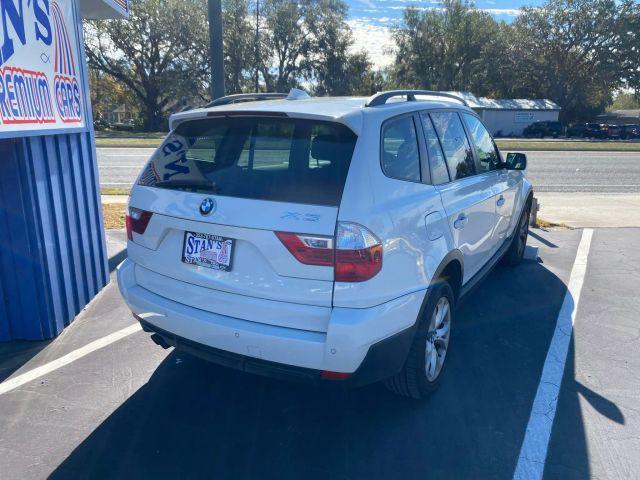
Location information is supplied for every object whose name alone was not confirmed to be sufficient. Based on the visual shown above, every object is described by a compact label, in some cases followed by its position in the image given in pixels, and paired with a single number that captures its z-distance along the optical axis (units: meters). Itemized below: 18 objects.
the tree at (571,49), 50.16
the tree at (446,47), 55.44
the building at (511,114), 48.94
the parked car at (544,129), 45.50
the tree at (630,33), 49.19
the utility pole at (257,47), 45.16
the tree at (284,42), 47.69
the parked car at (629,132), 43.06
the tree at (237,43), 44.59
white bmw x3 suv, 2.63
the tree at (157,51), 42.91
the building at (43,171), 3.62
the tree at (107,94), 50.44
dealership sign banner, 3.43
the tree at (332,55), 49.91
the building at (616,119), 58.84
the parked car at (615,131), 42.91
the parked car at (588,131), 43.59
